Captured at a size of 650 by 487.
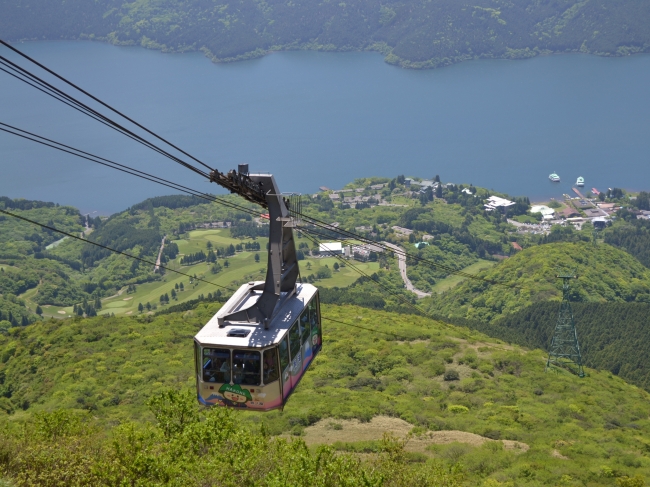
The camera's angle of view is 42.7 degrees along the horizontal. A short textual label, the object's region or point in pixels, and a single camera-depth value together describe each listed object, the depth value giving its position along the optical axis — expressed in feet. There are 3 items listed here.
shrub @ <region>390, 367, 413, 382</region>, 105.19
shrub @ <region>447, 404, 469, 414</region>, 92.68
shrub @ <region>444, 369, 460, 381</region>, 105.19
